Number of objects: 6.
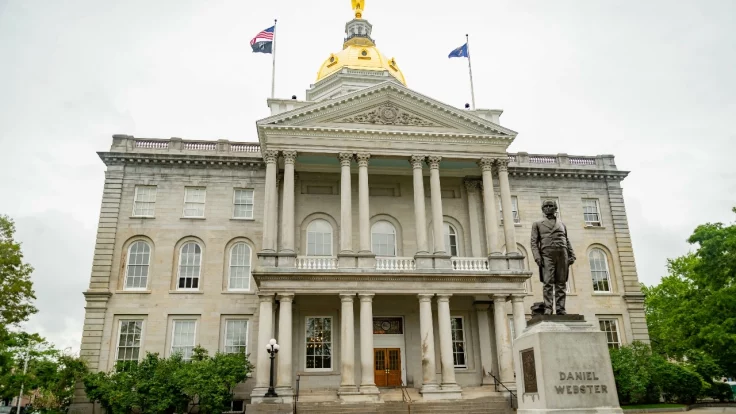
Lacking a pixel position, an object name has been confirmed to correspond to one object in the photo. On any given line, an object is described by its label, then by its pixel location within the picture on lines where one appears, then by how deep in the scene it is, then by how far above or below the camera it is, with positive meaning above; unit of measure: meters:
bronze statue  10.78 +2.40
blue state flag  33.00 +19.08
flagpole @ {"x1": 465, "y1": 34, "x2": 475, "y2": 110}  32.08 +16.92
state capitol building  25.30 +6.67
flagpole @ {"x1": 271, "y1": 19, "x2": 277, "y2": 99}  29.05 +16.47
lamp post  22.50 +1.41
